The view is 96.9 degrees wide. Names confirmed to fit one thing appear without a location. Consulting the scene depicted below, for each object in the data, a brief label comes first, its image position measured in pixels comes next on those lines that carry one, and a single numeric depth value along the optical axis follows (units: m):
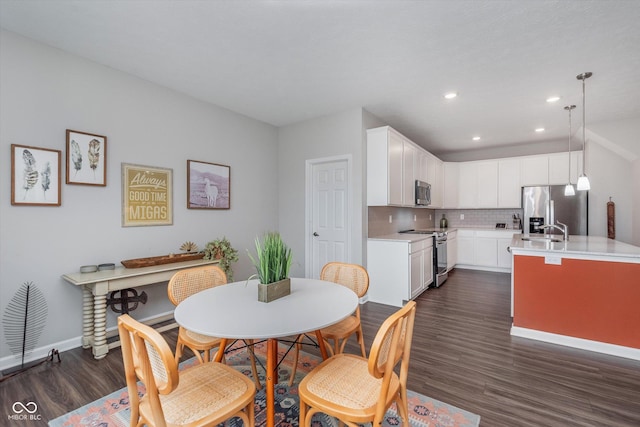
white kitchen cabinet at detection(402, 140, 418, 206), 4.39
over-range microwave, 4.82
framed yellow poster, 3.00
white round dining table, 1.31
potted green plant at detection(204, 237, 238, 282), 3.40
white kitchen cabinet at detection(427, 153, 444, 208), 5.52
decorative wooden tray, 2.81
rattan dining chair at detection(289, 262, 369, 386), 1.98
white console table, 2.44
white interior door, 4.16
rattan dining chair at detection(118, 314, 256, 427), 1.06
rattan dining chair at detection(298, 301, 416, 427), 1.17
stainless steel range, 4.64
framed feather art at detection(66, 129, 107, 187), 2.63
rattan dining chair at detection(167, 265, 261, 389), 1.86
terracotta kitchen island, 2.50
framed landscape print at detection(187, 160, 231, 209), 3.58
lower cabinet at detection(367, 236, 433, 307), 3.77
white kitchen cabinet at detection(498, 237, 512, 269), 5.58
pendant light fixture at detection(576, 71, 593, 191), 2.96
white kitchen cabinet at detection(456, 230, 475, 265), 6.00
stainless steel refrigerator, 4.92
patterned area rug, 1.69
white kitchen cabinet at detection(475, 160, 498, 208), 6.00
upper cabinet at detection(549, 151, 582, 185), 5.12
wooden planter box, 1.70
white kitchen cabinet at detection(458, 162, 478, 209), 6.24
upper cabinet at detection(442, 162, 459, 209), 6.30
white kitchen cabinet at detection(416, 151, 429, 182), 4.99
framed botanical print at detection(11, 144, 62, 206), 2.35
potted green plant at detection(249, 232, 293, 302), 1.72
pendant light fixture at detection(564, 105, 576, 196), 3.71
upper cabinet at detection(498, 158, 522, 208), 5.73
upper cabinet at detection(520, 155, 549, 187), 5.44
